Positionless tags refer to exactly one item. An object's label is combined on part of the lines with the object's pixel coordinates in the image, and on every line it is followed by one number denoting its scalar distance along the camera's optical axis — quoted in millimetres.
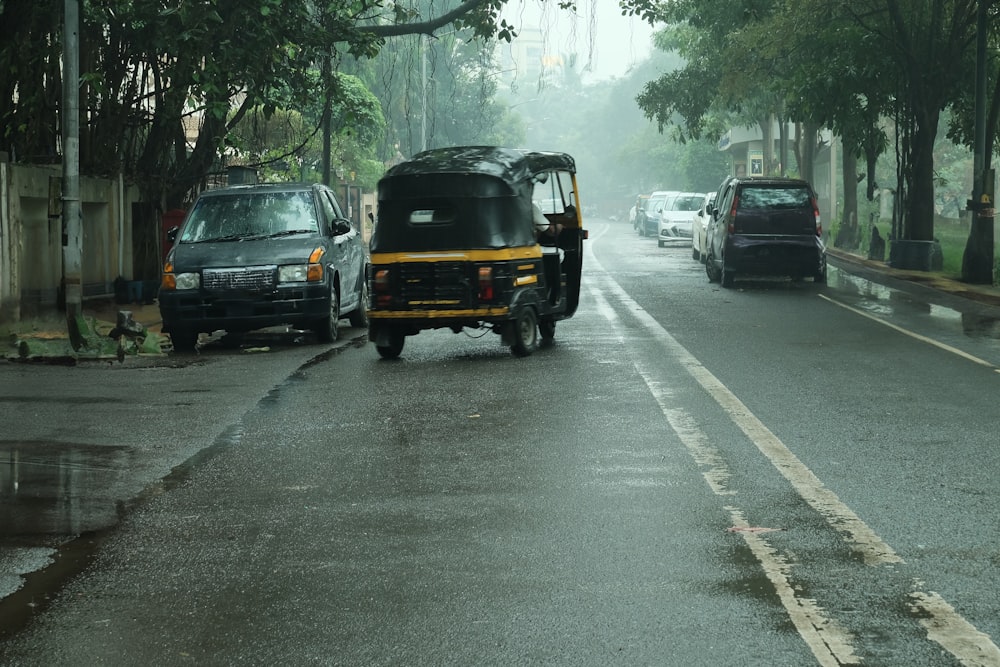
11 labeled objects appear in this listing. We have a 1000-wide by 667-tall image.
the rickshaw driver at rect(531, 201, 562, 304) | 15430
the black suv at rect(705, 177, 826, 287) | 25531
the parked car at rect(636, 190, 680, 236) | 54256
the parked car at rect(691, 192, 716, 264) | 34219
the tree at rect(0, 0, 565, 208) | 20062
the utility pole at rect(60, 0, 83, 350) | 15914
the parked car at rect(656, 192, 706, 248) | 46625
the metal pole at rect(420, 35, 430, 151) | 60881
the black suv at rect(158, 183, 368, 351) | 16281
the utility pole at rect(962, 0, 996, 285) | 24781
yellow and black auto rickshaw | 14539
